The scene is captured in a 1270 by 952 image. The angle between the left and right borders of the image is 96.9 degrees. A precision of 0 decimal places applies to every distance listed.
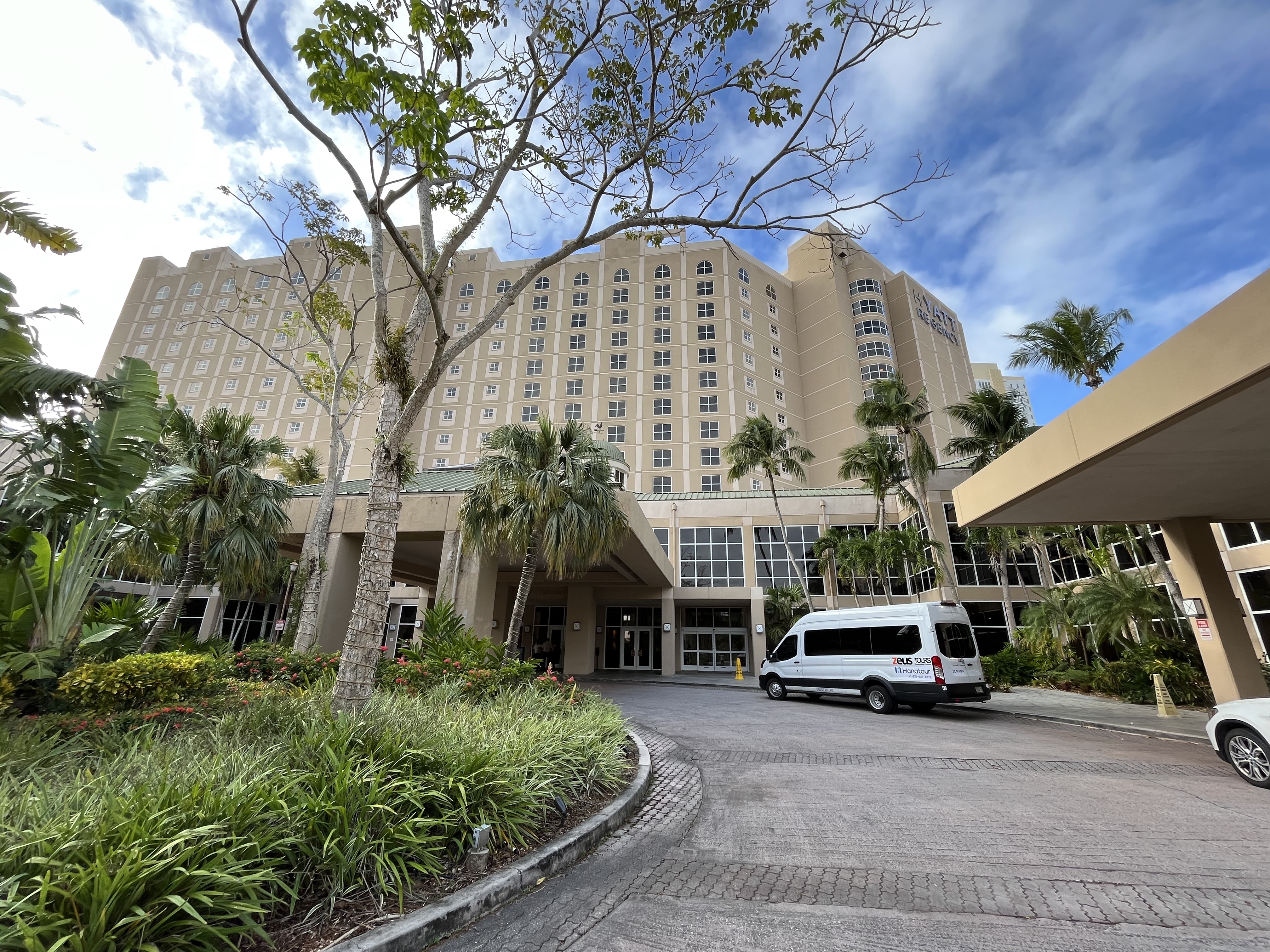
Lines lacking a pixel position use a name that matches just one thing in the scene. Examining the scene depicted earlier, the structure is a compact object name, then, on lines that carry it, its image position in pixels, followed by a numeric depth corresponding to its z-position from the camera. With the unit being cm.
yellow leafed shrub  719
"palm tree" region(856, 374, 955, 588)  2302
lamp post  1477
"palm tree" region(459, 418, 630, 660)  1313
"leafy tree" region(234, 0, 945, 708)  563
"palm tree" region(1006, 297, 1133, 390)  1812
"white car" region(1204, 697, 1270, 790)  659
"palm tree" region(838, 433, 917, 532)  2508
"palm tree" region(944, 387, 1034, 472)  2194
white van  1248
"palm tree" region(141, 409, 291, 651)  1210
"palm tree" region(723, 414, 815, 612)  2733
